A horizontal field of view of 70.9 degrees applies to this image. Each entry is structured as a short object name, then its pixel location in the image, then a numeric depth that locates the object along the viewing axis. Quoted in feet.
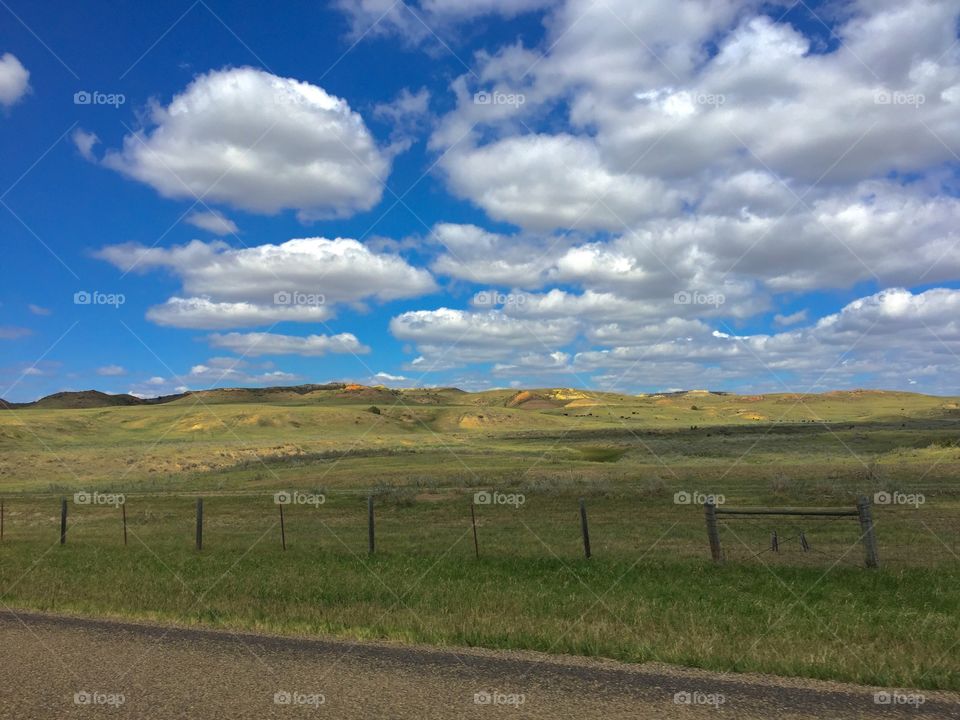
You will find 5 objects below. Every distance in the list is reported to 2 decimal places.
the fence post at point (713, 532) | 56.11
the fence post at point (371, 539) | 69.27
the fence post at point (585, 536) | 62.34
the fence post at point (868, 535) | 52.65
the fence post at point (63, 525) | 82.91
